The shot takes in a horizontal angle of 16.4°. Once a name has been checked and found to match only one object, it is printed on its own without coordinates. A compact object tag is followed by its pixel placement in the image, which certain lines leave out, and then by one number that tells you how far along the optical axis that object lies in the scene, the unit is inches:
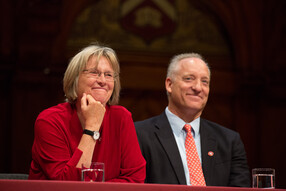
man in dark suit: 244.8
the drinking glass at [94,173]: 166.7
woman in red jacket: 190.7
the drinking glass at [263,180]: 188.2
